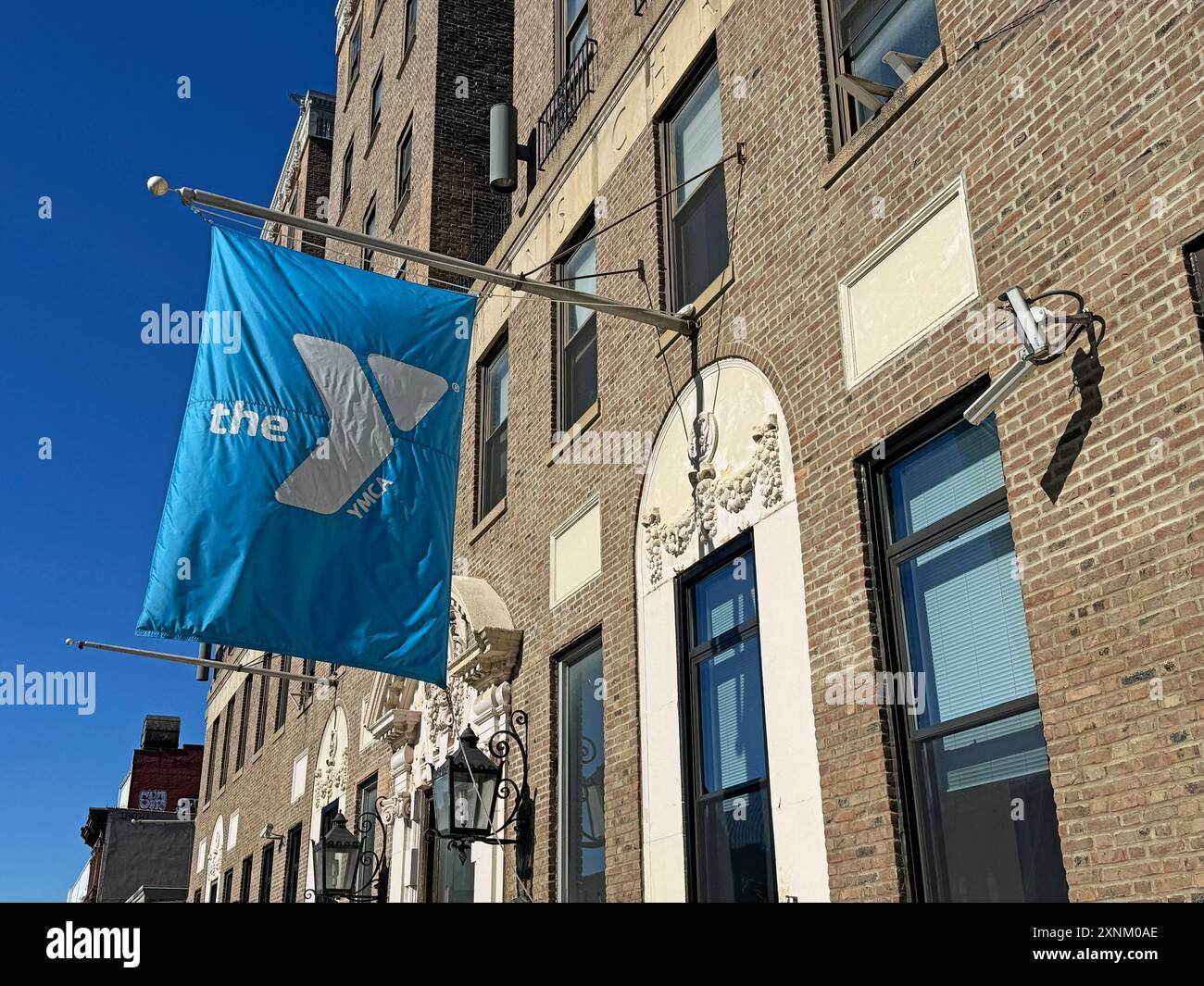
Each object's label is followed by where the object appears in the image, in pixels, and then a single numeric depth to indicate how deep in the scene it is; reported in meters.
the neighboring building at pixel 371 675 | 14.74
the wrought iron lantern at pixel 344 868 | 14.31
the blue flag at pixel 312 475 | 8.12
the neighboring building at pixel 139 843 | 45.34
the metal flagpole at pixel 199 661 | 17.95
